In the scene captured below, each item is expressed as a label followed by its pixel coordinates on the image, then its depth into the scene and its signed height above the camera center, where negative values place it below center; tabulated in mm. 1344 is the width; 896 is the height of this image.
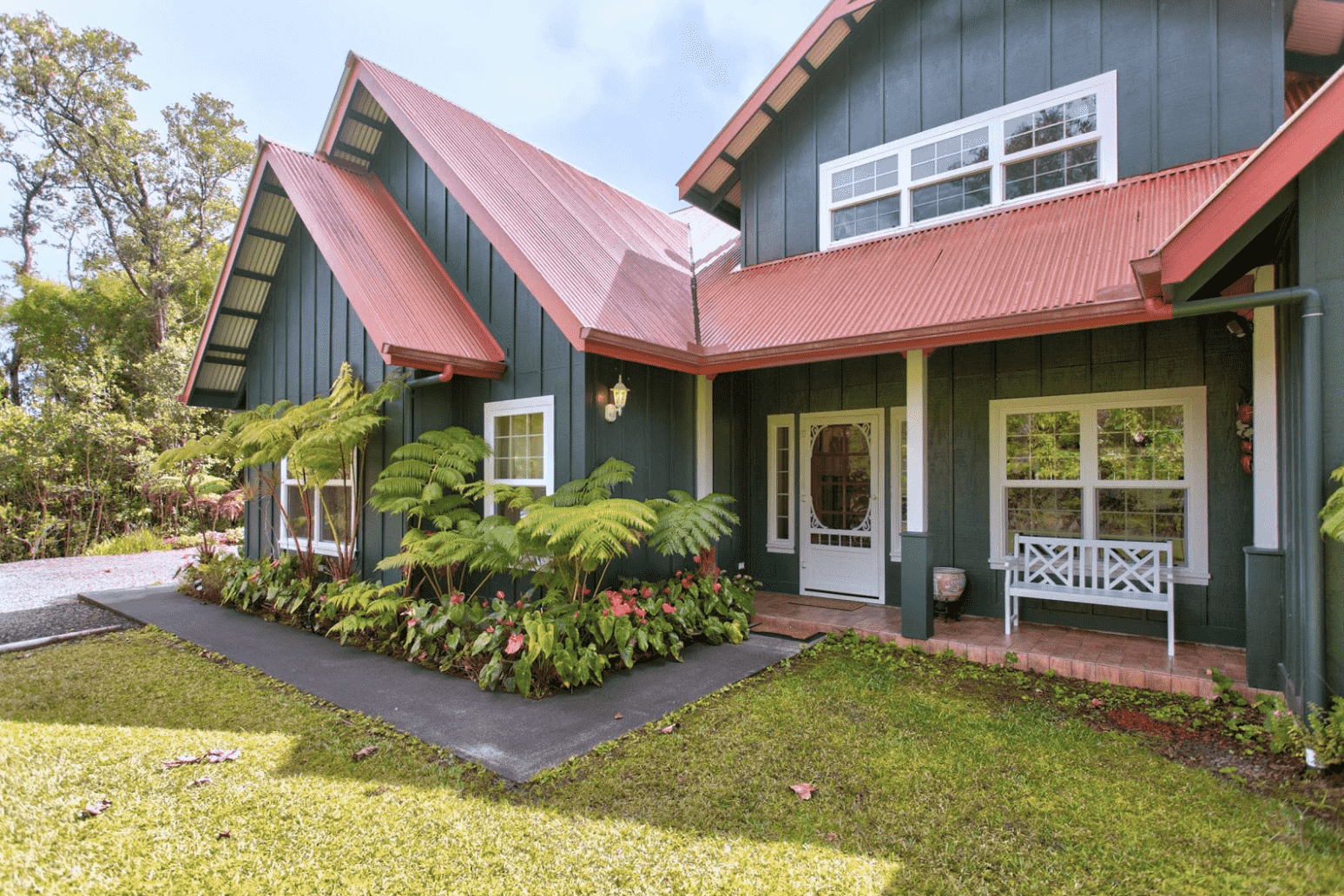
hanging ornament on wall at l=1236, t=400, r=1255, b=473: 5355 +292
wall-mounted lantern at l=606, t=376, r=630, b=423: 6266 +606
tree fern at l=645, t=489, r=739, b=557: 5723 -531
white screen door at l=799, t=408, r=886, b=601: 7543 -474
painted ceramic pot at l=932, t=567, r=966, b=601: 6715 -1201
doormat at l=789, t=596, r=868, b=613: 7391 -1570
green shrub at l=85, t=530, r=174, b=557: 13180 -1626
